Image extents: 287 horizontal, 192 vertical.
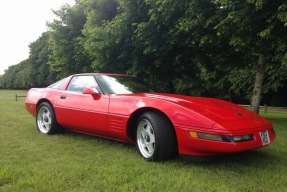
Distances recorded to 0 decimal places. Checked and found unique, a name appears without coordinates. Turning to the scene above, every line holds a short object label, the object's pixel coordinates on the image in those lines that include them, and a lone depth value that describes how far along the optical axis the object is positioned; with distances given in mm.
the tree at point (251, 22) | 7980
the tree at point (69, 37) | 17078
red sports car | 3629
